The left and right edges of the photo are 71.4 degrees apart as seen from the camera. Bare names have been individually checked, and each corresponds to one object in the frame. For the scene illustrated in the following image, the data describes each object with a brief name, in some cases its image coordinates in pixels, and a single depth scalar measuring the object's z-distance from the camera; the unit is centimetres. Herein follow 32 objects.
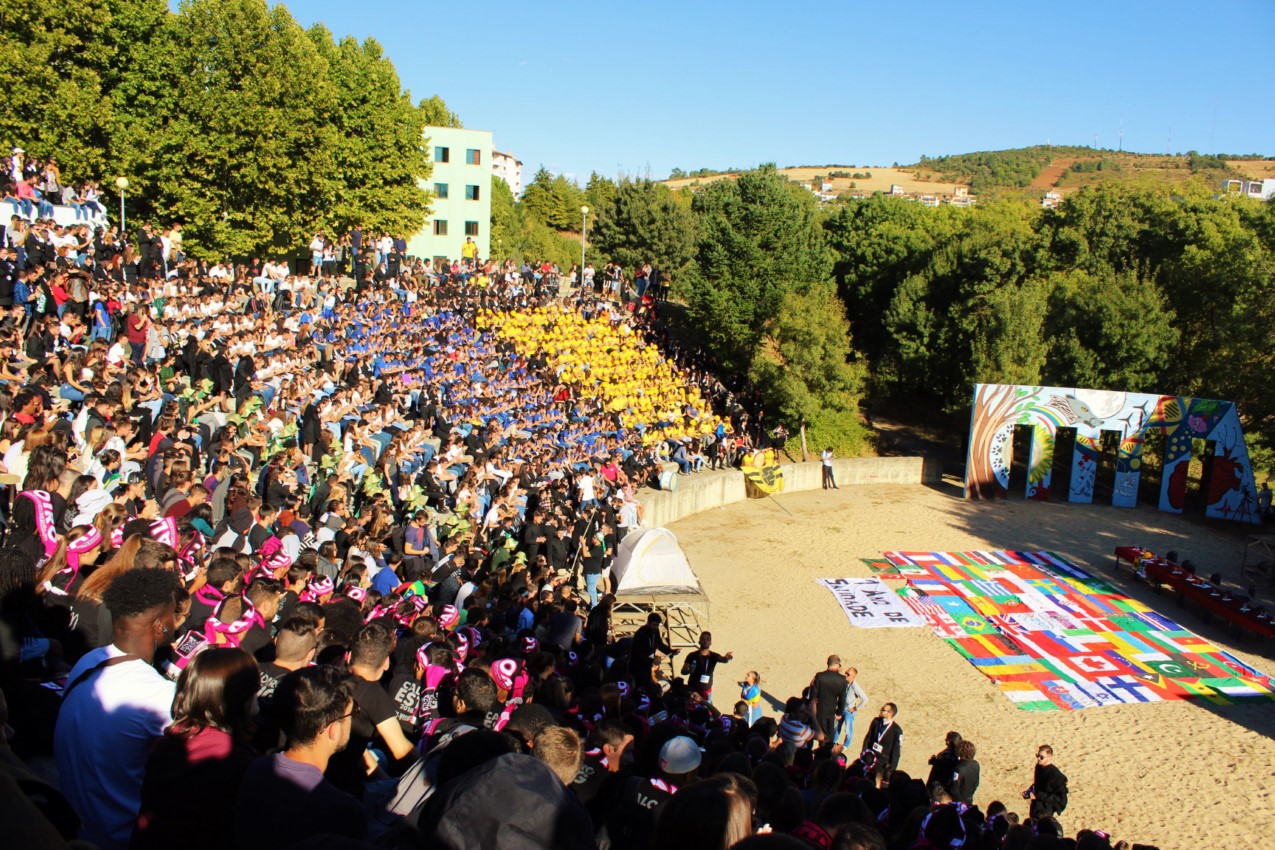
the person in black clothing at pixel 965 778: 895
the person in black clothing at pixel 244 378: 1480
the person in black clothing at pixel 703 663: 1090
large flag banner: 1553
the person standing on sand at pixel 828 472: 2883
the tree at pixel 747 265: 3528
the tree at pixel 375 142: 3588
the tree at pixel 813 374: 3067
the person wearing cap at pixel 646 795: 457
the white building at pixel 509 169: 13562
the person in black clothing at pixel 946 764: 909
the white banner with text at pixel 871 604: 1797
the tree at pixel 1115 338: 3042
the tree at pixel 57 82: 2591
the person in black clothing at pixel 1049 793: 939
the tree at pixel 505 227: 6144
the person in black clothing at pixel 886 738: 1046
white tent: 1518
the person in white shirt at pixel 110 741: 367
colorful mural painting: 2717
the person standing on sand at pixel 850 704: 1160
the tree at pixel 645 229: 5266
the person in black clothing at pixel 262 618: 567
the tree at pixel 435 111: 5894
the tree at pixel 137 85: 2791
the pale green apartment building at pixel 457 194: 4809
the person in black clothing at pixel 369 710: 464
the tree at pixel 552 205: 8044
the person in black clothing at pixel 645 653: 1013
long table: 1752
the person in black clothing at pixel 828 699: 1134
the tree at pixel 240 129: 2908
